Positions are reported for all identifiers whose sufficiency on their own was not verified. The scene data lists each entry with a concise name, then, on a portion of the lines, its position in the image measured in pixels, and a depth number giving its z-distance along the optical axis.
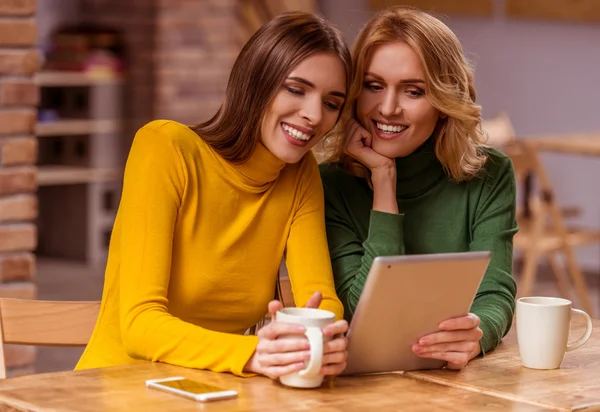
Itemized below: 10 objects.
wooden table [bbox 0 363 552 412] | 2.32
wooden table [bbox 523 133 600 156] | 7.63
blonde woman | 3.25
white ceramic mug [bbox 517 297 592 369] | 2.74
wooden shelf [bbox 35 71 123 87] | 9.76
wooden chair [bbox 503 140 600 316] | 7.40
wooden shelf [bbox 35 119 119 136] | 9.94
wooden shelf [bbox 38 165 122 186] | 9.98
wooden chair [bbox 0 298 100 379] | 3.02
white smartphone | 2.37
